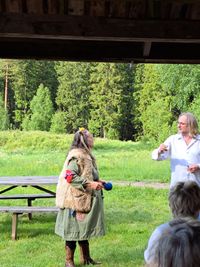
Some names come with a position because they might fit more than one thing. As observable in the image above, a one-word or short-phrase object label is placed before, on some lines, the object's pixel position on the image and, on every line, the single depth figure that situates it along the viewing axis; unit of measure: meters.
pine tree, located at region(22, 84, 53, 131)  51.72
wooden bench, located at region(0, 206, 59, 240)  6.68
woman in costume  4.91
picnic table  6.70
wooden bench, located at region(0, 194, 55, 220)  7.58
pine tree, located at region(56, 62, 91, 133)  54.78
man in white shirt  4.46
